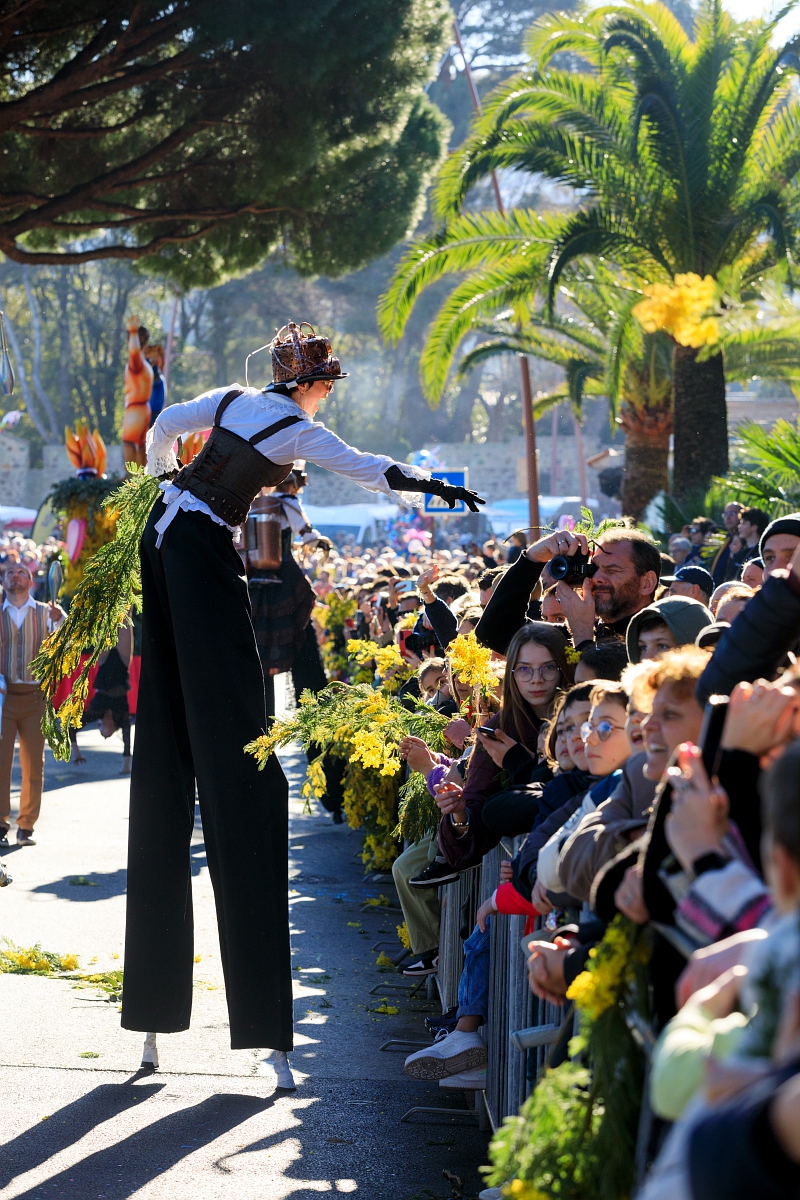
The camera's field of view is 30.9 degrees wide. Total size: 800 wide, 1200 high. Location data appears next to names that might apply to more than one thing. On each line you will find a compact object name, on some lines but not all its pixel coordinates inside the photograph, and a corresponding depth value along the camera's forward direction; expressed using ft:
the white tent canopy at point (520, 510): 128.57
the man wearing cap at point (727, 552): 33.73
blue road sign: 44.37
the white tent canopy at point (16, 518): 120.07
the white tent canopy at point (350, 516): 144.56
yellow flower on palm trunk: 38.17
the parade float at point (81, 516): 46.98
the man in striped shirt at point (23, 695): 33.04
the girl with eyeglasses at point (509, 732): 16.20
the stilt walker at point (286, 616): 35.50
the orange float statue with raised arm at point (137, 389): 49.90
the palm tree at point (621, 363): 52.65
